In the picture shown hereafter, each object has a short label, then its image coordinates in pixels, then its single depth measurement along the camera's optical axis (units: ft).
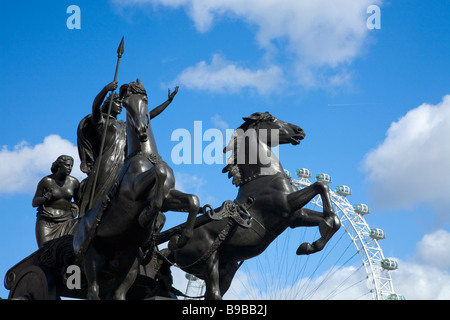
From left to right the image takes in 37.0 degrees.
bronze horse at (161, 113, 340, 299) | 34.09
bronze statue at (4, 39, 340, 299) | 29.04
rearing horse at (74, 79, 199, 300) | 27.91
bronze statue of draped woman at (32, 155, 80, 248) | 36.37
